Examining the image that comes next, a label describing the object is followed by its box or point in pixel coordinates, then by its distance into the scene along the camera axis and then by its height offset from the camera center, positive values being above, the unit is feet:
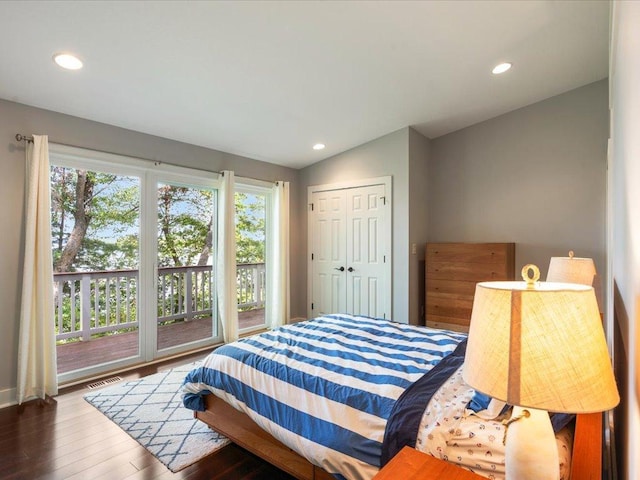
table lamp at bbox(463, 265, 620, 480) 2.21 -0.68
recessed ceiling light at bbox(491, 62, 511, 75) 9.35 +4.92
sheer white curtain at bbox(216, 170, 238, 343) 12.99 -0.34
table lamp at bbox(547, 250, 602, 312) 6.36 -0.44
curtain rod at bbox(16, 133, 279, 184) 8.68 +2.86
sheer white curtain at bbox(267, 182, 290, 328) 15.08 -0.45
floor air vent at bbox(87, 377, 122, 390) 9.67 -3.78
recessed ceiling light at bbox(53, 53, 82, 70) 7.18 +3.99
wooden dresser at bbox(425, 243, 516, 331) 11.97 -0.91
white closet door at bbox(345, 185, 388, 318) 13.75 -0.11
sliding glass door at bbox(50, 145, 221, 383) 10.14 -0.21
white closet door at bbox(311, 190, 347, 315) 15.02 -0.18
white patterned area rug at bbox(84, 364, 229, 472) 6.72 -3.84
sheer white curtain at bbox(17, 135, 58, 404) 8.52 -1.04
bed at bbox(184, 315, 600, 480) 4.33 -2.21
